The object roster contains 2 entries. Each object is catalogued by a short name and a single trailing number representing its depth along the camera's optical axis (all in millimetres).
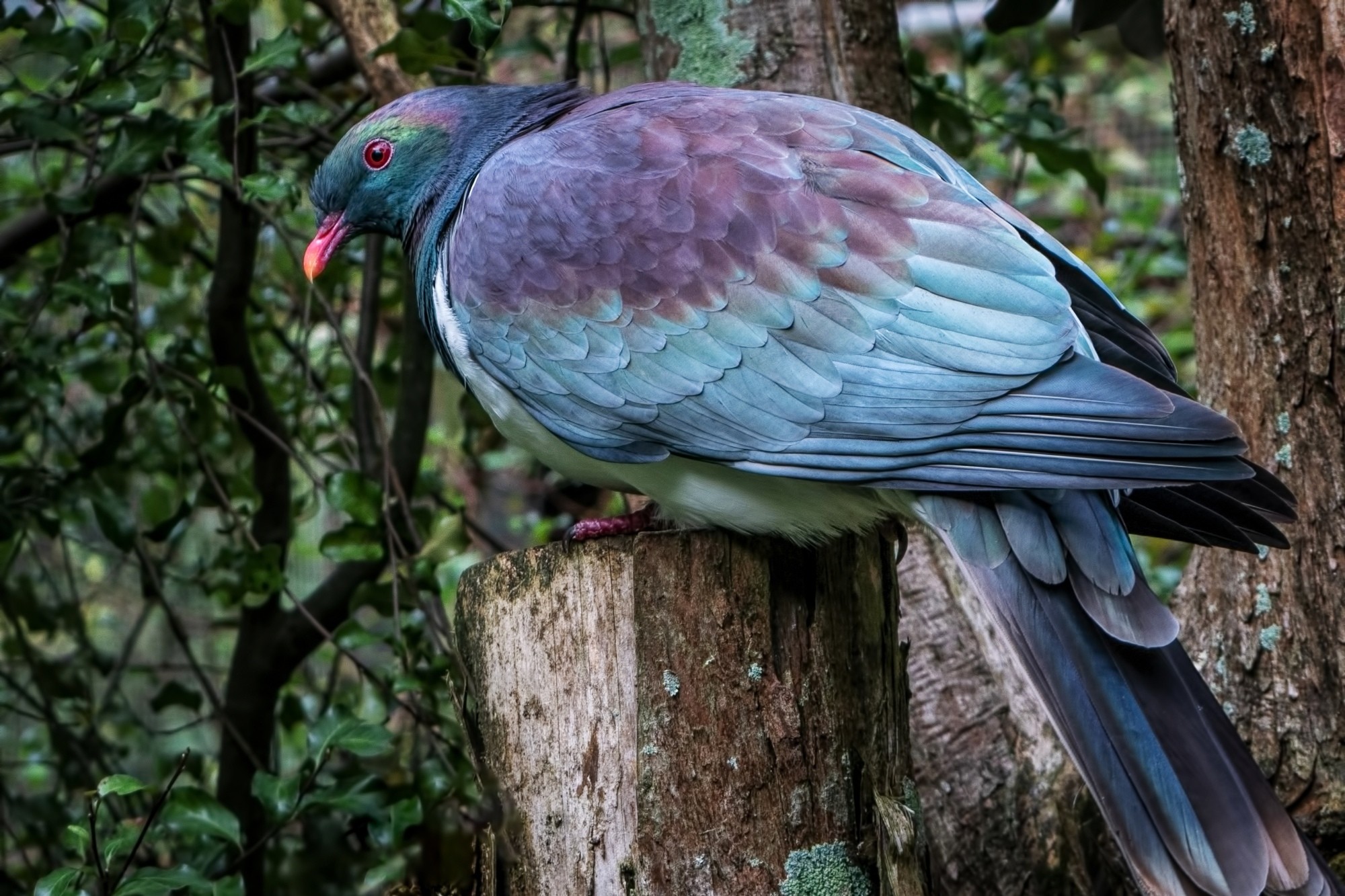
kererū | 4590
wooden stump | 4660
